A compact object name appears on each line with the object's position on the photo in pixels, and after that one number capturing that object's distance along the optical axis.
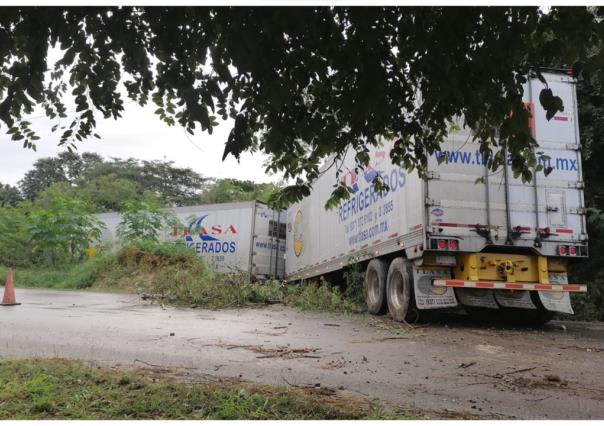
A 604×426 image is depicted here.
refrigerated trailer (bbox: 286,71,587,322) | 8.59
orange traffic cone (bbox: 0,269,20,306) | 11.49
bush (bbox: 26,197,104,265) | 21.59
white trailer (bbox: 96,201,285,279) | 19.56
